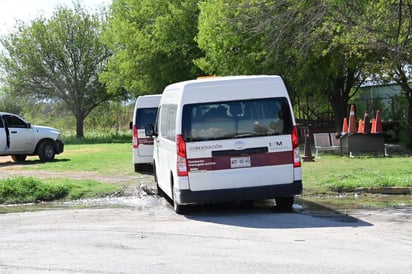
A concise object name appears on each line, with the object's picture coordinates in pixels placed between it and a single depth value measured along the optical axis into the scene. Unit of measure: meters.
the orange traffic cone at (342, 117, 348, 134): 20.91
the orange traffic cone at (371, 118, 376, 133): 20.42
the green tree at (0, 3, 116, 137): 45.19
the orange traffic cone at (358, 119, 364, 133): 20.43
